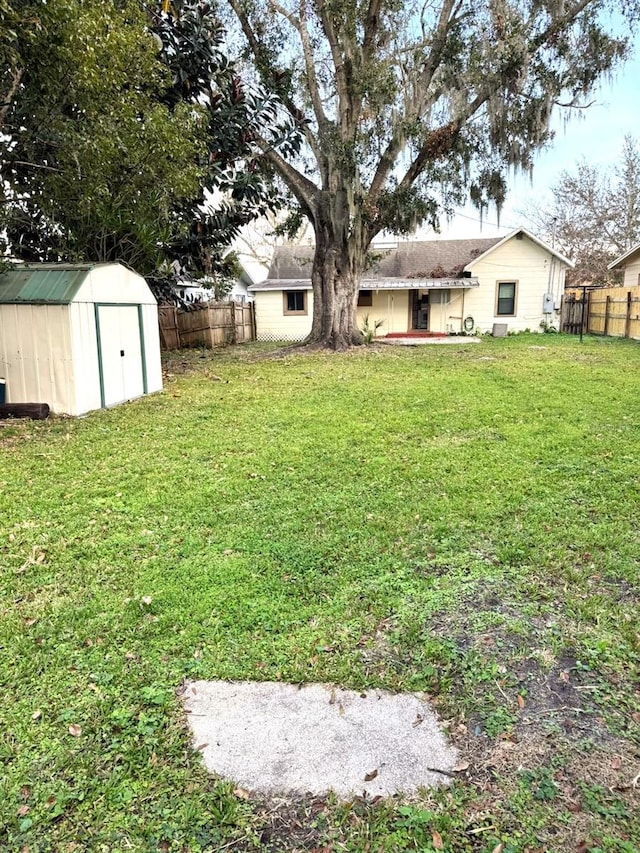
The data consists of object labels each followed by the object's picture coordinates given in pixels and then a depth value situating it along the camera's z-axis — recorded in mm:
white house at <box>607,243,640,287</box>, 19219
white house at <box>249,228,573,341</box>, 20703
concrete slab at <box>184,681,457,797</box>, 1809
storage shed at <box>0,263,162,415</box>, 7137
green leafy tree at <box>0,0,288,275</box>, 6031
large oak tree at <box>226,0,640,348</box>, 12000
